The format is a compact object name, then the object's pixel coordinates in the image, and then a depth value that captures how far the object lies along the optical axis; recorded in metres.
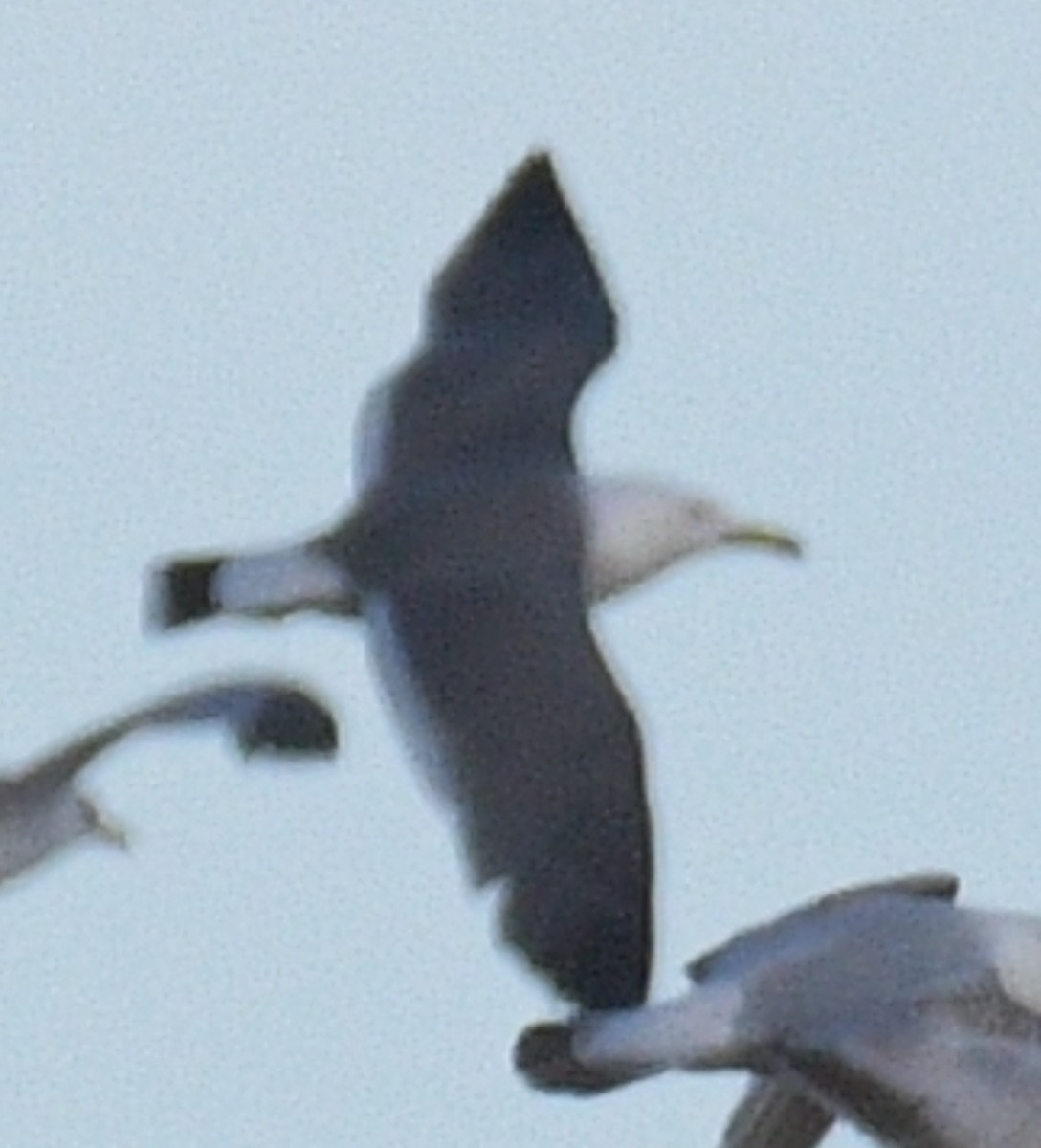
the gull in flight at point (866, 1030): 11.80
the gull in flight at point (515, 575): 12.21
